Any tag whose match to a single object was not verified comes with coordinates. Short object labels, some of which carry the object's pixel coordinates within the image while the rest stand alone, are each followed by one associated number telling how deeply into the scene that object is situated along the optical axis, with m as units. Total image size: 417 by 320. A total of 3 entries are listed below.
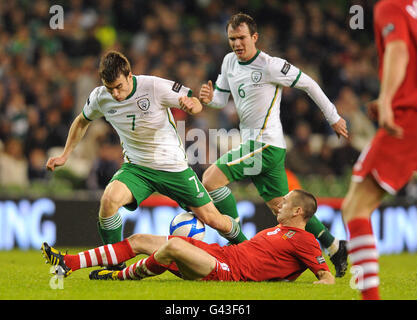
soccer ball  14.21
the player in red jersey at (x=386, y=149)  9.18
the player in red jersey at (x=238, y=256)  12.66
